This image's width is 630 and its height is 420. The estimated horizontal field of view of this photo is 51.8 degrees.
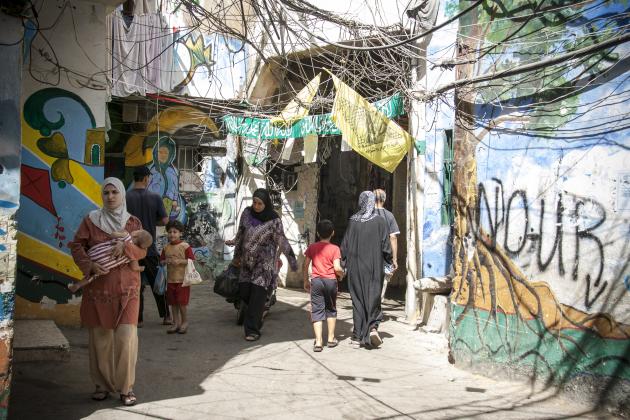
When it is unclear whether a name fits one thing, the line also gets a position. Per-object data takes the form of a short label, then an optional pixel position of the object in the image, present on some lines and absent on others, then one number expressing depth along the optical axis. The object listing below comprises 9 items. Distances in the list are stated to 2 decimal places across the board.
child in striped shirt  4.81
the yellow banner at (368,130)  8.10
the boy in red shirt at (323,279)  7.23
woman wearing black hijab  7.62
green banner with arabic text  8.92
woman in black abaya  7.43
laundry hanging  11.52
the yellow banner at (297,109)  9.12
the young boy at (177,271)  7.66
